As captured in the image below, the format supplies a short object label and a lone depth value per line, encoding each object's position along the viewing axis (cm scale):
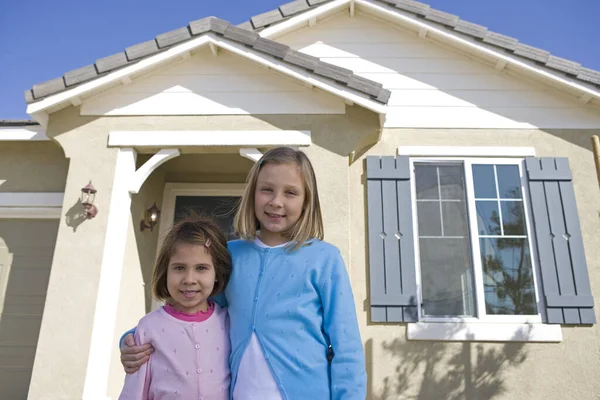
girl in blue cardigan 144
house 395
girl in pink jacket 154
